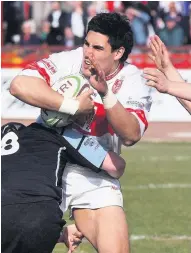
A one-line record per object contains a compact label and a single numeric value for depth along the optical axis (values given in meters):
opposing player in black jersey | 11.79
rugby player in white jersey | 12.48
